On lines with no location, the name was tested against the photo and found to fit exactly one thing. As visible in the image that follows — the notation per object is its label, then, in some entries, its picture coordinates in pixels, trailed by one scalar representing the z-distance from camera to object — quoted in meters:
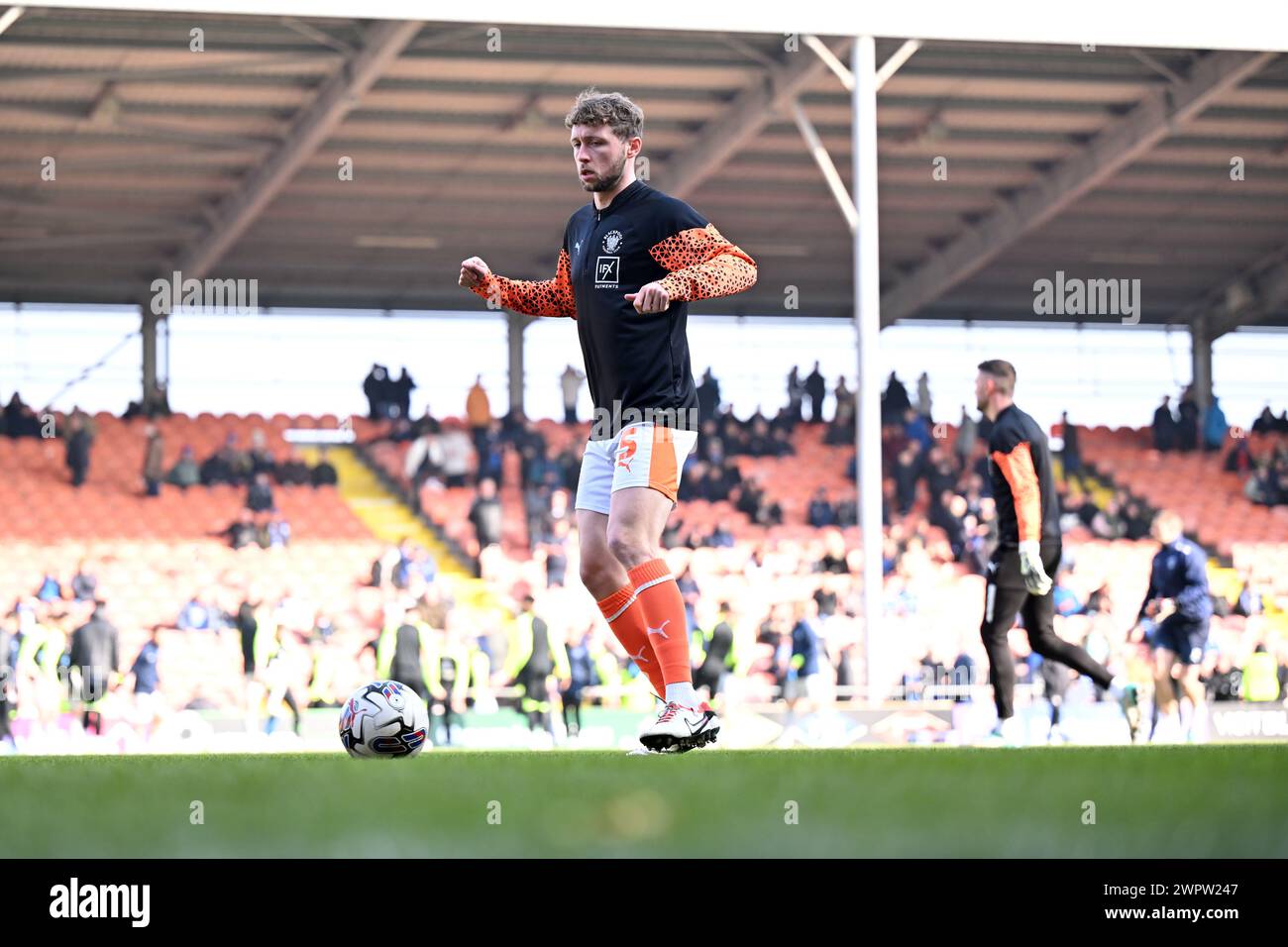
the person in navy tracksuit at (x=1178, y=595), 11.00
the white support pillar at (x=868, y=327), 16.62
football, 6.04
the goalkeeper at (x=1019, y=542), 8.60
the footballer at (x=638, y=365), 5.48
